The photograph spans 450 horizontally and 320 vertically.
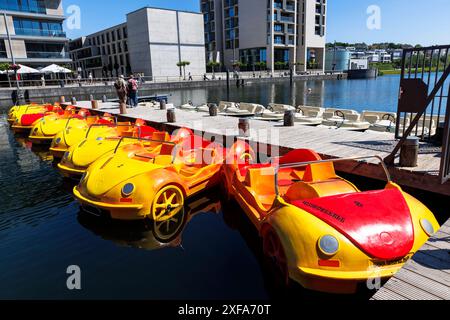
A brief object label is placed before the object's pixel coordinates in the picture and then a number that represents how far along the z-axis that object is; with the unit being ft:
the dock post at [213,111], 48.19
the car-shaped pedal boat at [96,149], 25.34
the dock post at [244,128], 33.24
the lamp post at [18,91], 109.65
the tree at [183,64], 192.52
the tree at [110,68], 240.53
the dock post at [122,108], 55.47
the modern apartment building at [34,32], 133.39
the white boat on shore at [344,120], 37.70
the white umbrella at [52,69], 126.41
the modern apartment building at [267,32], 242.37
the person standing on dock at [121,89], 56.95
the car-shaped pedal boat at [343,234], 10.93
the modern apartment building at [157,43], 191.31
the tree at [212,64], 231.63
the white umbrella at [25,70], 119.77
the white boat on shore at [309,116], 41.78
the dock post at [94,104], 65.41
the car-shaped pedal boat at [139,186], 17.65
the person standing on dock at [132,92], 61.33
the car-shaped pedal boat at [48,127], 39.22
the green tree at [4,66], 117.60
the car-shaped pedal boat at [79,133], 32.73
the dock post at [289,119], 37.45
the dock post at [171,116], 44.24
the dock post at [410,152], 20.06
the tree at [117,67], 228.18
